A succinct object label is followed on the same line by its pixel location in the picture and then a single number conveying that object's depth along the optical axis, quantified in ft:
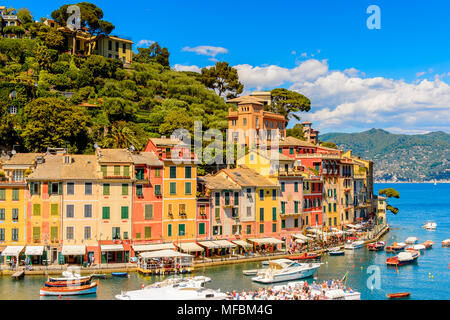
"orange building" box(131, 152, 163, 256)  168.55
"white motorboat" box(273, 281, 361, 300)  130.82
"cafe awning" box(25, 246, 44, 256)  150.61
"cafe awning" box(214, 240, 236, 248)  176.51
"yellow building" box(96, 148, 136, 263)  163.22
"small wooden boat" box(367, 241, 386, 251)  224.12
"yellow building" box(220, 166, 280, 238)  195.83
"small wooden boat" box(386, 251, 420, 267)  193.26
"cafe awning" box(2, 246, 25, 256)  149.28
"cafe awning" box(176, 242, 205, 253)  165.88
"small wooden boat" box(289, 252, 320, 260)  187.65
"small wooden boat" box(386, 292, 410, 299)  142.72
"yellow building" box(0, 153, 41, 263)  156.08
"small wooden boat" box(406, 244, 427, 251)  228.31
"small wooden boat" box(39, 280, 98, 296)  130.08
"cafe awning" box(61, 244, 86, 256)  153.47
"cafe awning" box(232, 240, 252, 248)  182.60
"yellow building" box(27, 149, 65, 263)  157.43
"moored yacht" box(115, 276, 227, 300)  123.39
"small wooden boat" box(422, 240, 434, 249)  245.73
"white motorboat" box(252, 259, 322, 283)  153.69
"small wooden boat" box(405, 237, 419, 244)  251.80
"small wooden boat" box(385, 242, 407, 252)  223.24
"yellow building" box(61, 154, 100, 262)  160.04
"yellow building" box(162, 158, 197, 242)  174.29
